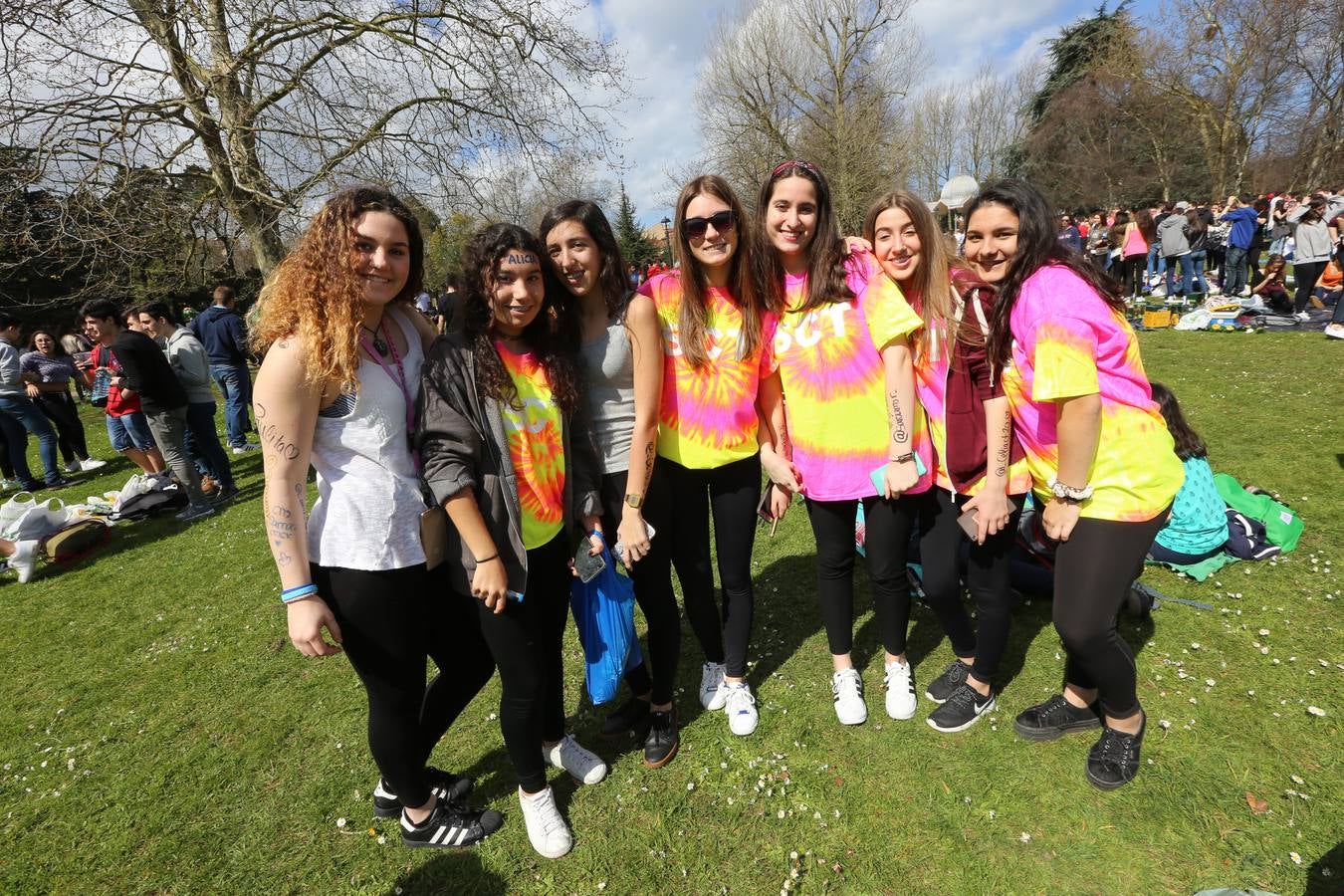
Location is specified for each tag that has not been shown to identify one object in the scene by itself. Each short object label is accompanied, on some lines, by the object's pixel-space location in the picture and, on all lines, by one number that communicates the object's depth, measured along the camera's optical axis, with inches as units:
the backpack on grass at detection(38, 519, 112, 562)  233.9
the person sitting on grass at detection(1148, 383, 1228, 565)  140.3
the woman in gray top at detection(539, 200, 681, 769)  85.0
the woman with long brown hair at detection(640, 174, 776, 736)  92.6
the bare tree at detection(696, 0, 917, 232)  953.5
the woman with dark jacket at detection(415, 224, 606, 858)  76.1
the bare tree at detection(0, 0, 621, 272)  277.3
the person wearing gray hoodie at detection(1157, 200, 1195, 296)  484.1
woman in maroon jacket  90.7
